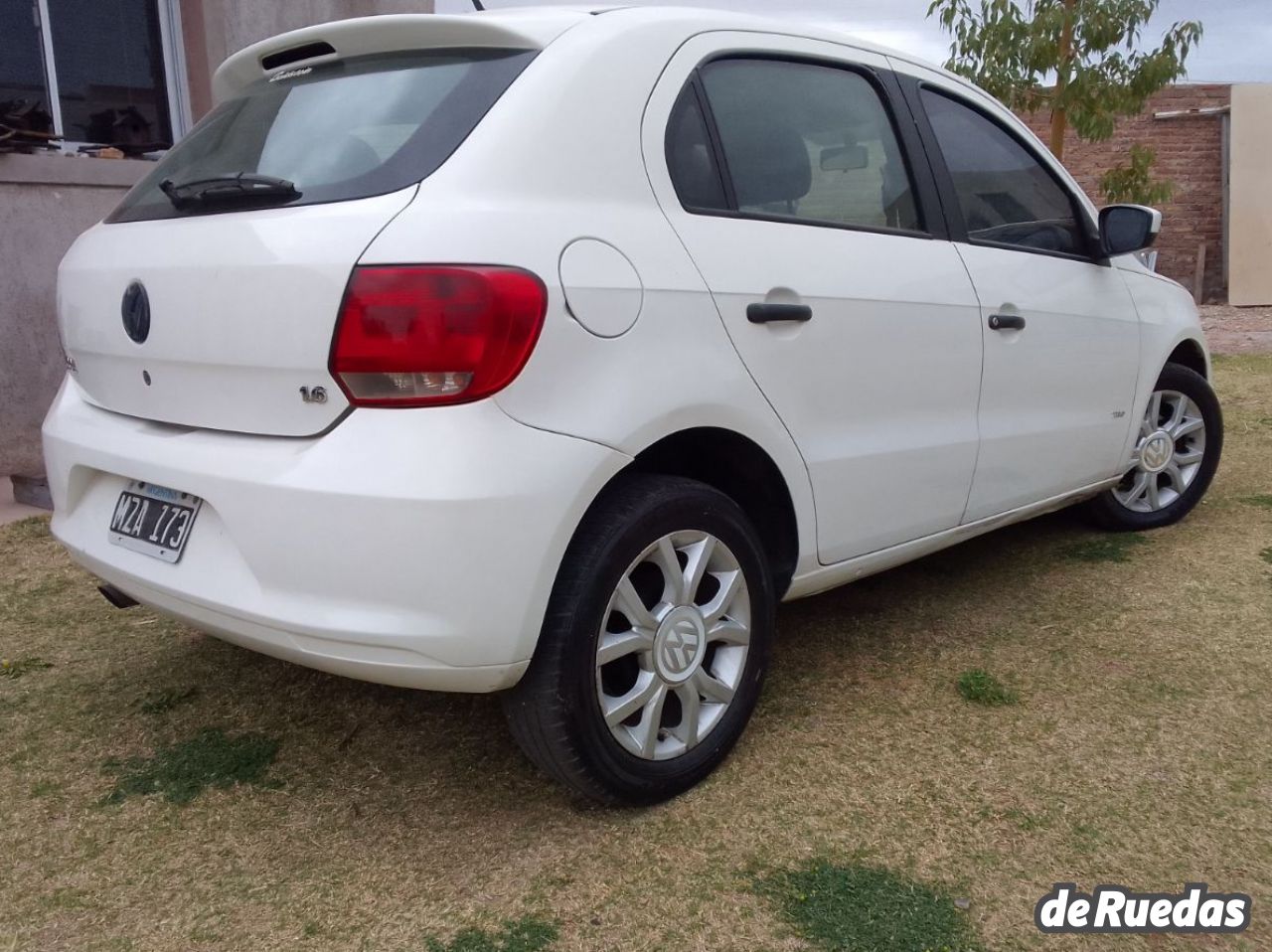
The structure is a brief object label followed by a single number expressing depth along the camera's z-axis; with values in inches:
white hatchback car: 78.2
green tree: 344.5
